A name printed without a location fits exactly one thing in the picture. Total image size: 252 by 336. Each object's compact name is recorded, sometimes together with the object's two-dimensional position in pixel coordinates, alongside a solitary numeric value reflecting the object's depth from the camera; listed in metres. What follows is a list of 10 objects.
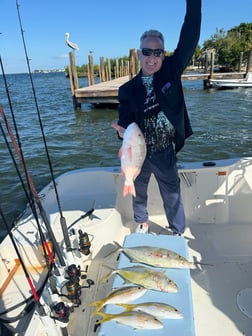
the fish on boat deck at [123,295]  1.70
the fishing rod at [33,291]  1.78
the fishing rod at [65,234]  2.34
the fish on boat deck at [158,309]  1.56
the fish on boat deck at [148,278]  1.74
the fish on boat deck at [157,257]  1.93
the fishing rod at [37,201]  2.10
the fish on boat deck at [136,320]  1.52
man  2.19
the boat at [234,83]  24.16
